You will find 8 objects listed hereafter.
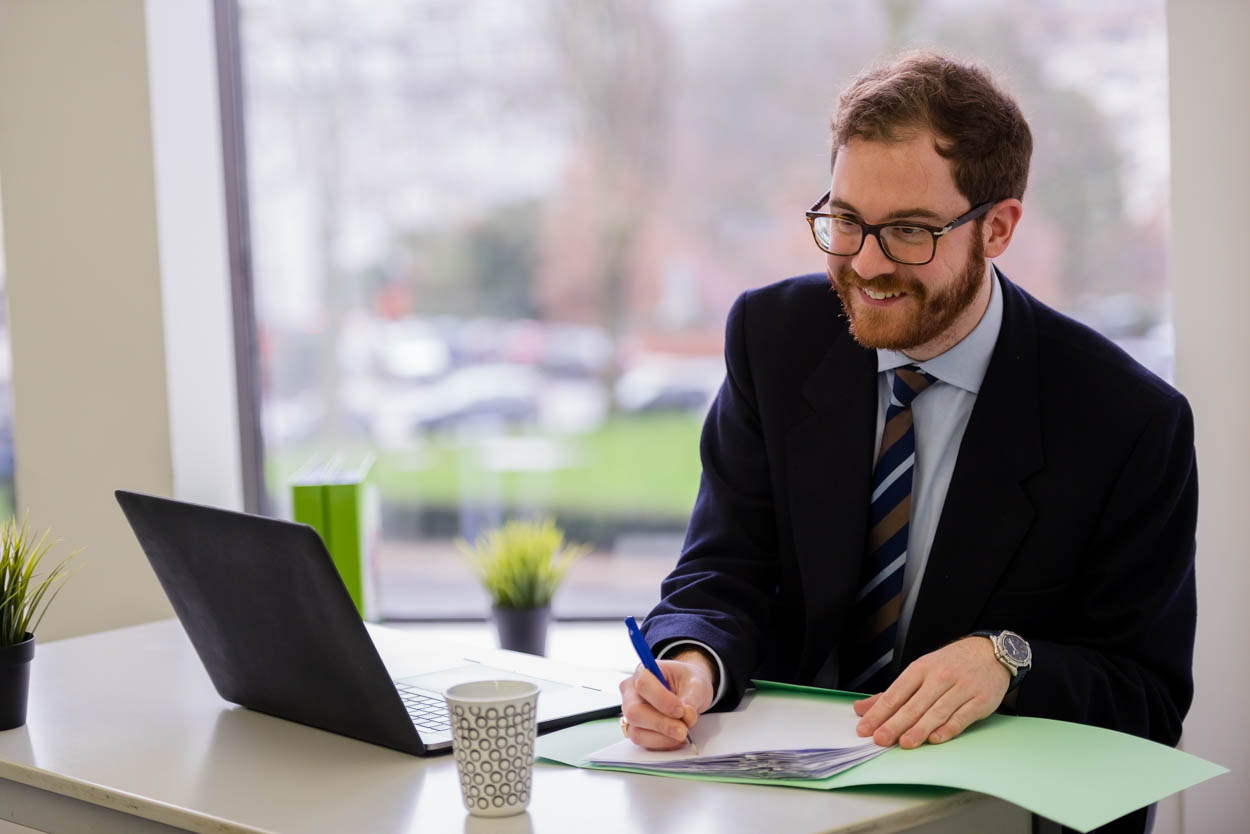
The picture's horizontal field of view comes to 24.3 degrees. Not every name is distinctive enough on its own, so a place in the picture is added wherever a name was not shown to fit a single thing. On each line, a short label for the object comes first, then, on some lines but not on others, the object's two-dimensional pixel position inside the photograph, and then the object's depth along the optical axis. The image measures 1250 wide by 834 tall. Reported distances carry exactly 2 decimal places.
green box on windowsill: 3.53
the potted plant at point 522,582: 3.59
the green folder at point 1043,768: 2.35
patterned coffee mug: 2.37
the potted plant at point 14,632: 2.66
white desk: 2.38
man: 2.72
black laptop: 2.50
